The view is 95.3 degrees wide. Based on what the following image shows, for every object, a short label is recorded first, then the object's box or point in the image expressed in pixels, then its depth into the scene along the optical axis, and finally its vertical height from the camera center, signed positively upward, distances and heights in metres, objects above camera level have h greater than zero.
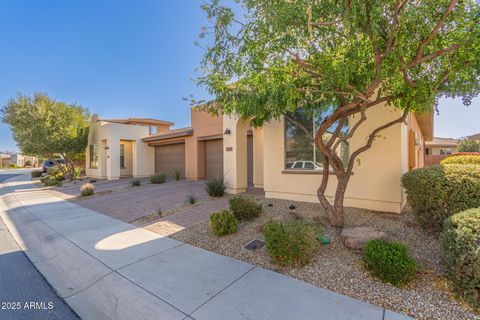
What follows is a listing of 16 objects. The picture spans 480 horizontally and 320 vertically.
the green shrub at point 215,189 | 8.52 -1.06
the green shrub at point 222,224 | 4.72 -1.35
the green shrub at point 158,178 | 13.23 -0.95
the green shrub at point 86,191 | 10.51 -1.32
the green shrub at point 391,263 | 2.74 -1.33
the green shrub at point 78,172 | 19.78 -0.76
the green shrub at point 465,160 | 8.20 -0.06
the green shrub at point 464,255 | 2.29 -1.06
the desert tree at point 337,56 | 3.10 +1.77
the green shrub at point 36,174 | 22.12 -1.00
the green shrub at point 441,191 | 3.70 -0.59
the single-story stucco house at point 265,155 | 5.93 +0.28
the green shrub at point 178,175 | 13.98 -0.82
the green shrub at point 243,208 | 5.50 -1.19
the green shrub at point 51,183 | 14.97 -1.31
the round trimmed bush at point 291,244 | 3.35 -1.29
